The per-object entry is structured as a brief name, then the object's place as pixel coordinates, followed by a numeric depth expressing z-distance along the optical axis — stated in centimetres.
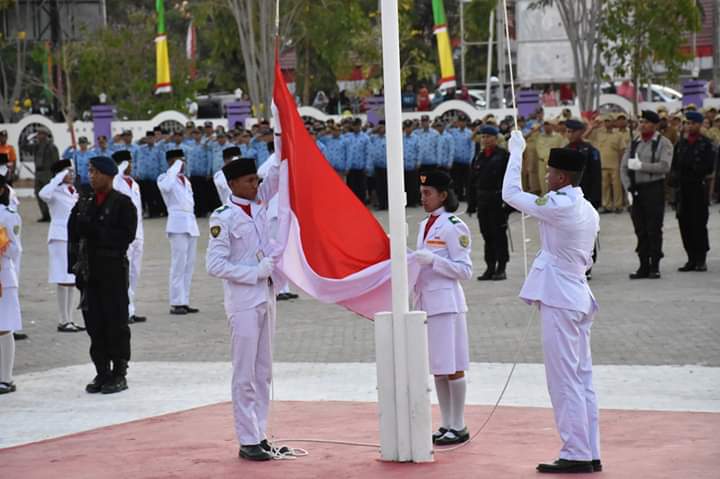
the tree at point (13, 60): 4922
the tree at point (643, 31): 3428
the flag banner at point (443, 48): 3678
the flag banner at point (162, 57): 3981
